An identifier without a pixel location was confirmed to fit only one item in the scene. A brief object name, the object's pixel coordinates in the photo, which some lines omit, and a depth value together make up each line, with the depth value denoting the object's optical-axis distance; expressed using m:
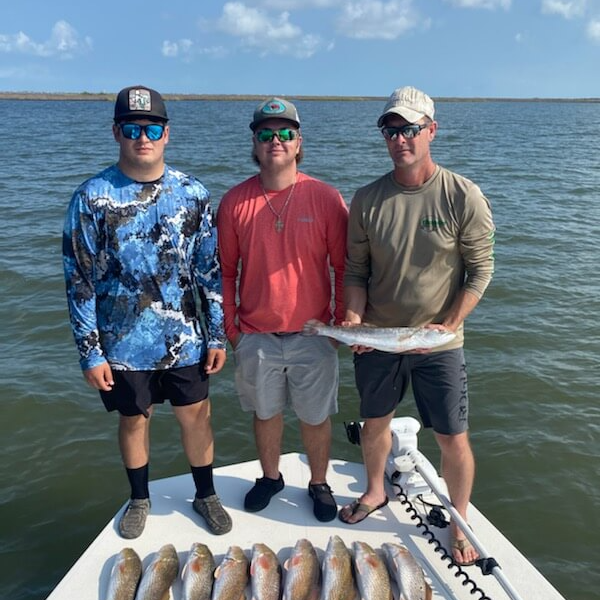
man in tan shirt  3.75
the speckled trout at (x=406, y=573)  3.51
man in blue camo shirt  3.67
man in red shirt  4.03
